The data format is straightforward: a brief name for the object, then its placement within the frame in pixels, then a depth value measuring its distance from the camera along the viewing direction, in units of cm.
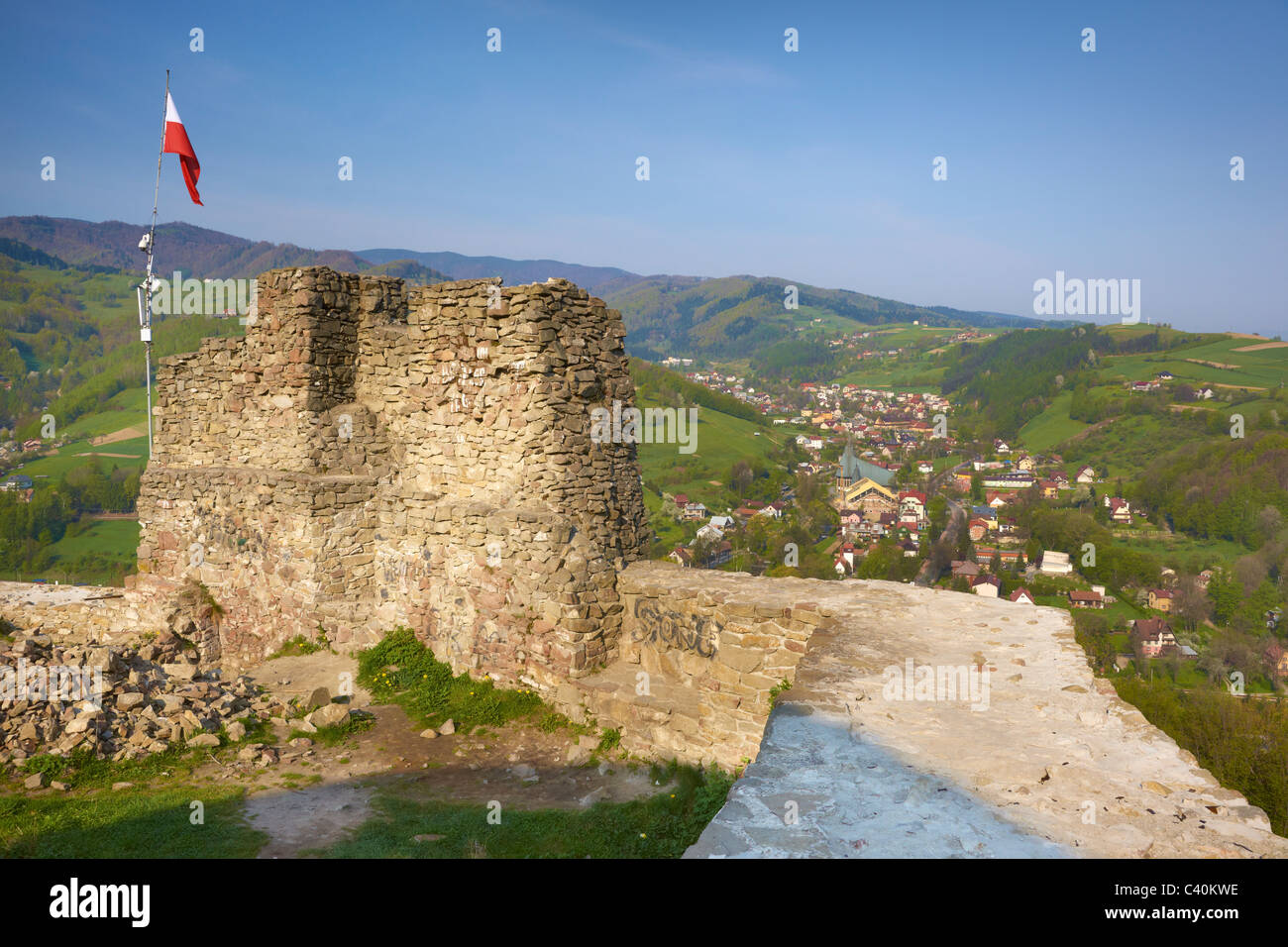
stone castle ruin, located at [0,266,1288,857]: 372
